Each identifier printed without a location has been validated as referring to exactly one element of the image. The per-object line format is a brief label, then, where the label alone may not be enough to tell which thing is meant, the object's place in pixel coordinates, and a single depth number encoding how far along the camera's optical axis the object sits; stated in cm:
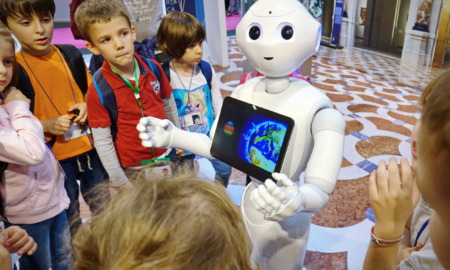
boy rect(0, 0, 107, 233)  127
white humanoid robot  101
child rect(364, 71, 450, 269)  45
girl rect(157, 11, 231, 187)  165
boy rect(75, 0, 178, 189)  129
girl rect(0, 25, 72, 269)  105
